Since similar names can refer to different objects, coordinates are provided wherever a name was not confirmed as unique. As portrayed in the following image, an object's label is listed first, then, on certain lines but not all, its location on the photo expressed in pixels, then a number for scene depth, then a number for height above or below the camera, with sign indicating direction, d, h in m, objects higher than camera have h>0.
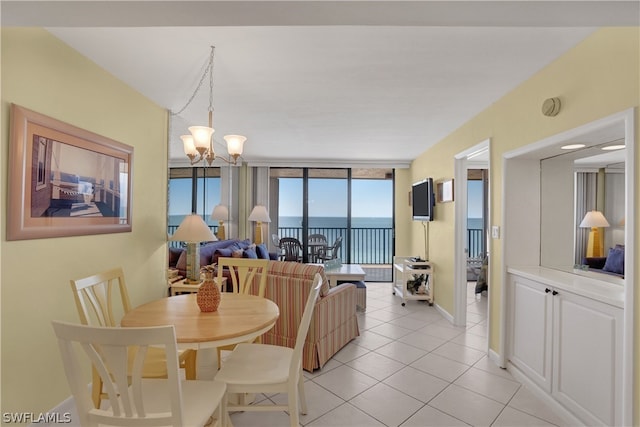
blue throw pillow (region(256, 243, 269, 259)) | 5.21 -0.63
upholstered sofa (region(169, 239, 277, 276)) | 3.61 -0.51
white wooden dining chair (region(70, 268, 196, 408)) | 1.73 -0.59
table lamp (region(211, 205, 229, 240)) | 4.89 -0.03
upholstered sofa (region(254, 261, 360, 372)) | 2.72 -0.89
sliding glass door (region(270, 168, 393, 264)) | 6.70 +0.34
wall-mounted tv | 4.70 +0.27
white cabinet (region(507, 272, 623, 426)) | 1.73 -0.85
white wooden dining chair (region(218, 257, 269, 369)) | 2.47 -0.45
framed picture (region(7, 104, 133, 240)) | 1.73 +0.22
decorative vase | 1.87 -0.49
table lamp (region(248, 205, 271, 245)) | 5.74 +0.00
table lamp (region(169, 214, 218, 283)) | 2.94 -0.17
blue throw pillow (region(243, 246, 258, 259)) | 4.29 -0.54
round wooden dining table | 1.50 -0.59
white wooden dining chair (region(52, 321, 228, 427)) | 1.06 -0.61
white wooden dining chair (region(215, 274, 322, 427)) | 1.67 -0.89
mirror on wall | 1.99 +0.19
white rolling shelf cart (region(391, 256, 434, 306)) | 4.71 -0.91
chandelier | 2.30 +0.58
